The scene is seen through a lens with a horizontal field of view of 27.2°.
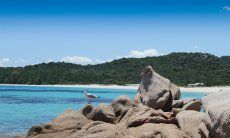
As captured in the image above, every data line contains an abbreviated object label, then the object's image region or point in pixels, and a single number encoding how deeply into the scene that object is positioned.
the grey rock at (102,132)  12.24
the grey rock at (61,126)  16.88
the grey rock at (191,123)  13.38
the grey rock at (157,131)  13.21
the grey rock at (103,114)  18.39
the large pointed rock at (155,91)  19.22
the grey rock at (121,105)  19.09
